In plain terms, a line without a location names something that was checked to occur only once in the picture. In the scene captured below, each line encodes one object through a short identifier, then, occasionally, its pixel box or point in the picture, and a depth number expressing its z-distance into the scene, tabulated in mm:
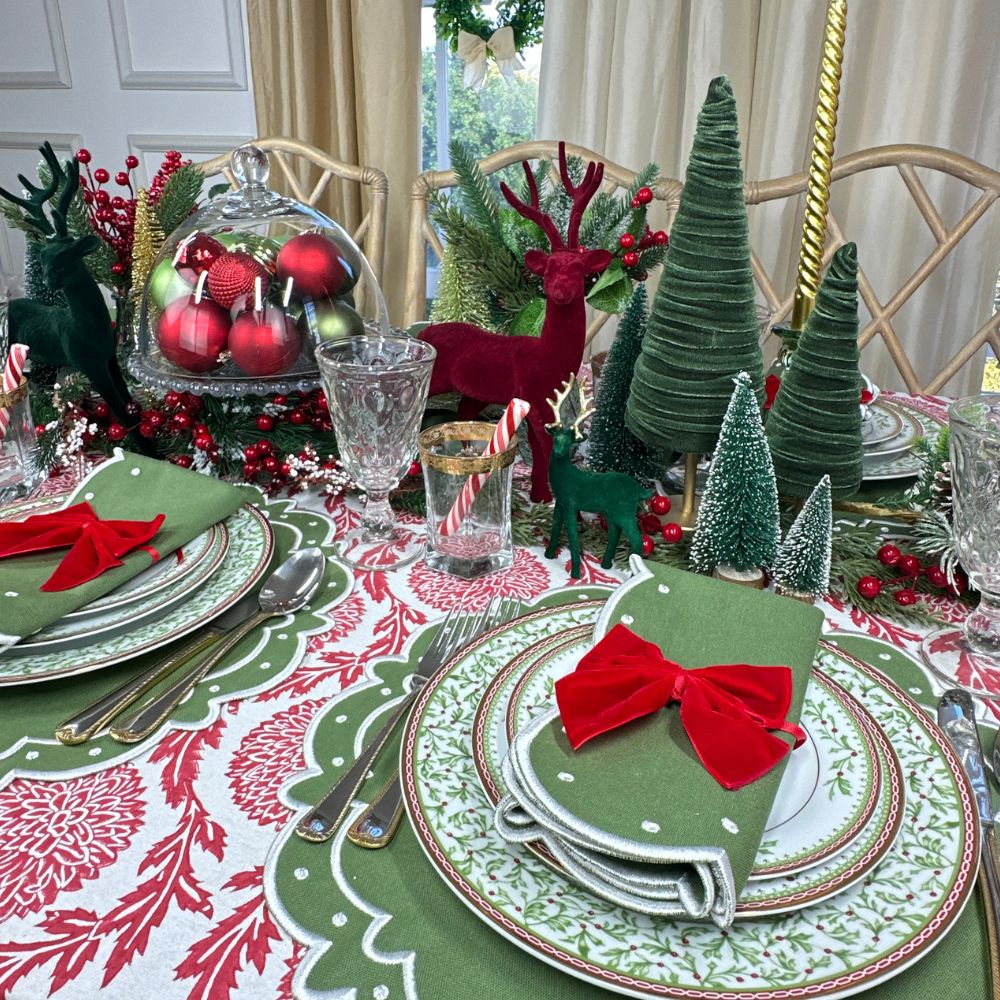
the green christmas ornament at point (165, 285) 922
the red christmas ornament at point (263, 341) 896
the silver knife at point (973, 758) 430
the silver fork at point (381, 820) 461
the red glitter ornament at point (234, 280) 904
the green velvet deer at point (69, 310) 852
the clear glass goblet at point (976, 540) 586
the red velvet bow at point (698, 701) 440
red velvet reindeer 800
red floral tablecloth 403
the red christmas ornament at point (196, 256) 926
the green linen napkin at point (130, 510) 626
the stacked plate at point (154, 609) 605
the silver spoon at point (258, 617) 562
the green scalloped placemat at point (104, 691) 537
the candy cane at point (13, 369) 867
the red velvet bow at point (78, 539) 655
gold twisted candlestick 778
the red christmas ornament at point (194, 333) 898
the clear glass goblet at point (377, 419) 758
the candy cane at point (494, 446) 719
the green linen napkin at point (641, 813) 383
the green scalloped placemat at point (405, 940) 385
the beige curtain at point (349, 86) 2312
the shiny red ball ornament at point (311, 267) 923
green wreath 2348
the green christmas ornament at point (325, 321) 926
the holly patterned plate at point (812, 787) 406
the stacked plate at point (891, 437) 910
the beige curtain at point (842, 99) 1732
